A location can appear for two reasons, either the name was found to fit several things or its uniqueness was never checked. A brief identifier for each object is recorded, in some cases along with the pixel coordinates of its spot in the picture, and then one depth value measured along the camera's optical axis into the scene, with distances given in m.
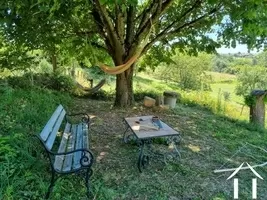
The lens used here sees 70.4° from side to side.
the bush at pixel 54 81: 5.53
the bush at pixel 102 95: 5.95
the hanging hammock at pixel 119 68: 3.98
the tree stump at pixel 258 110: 4.30
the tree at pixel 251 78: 16.44
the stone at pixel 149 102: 4.76
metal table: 2.28
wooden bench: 1.74
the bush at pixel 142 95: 5.72
